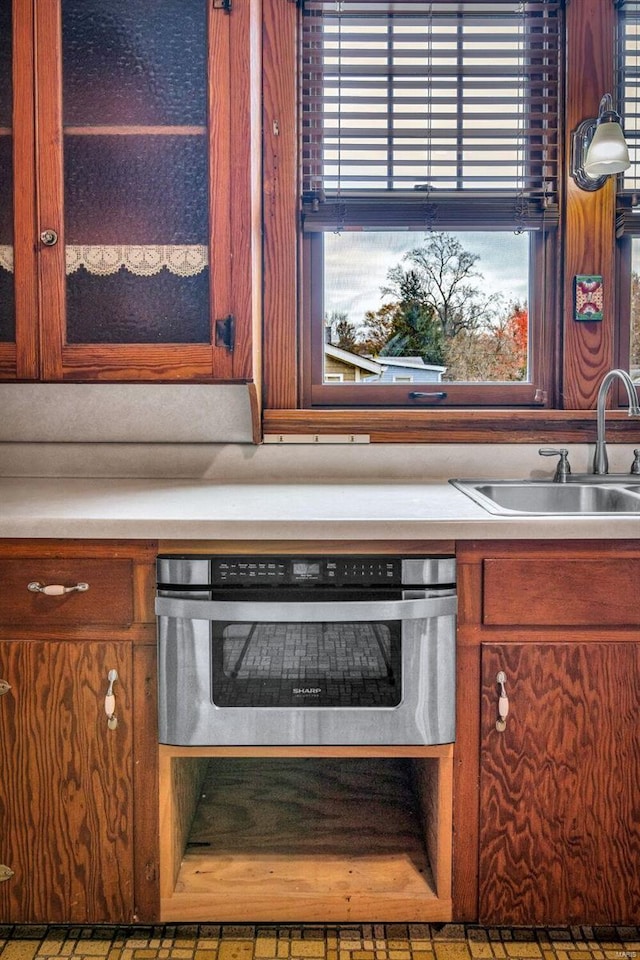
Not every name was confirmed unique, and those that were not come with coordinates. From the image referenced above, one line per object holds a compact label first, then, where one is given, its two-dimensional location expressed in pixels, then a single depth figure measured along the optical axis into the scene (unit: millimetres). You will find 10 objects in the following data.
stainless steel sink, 1948
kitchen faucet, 1826
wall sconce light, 1817
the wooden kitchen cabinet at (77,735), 1493
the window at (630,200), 2080
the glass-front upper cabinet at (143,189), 1696
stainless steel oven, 1462
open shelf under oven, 1517
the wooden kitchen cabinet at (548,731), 1485
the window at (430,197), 2086
